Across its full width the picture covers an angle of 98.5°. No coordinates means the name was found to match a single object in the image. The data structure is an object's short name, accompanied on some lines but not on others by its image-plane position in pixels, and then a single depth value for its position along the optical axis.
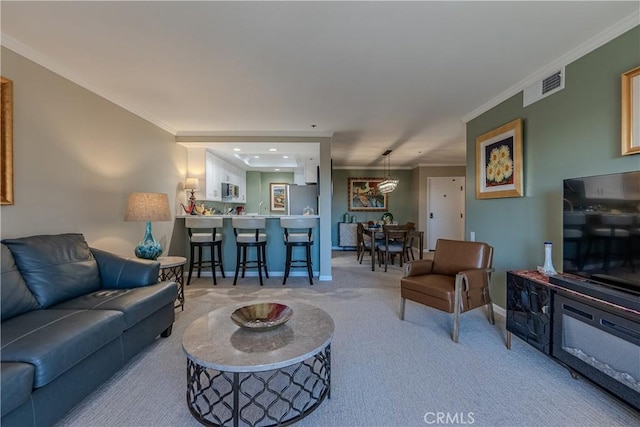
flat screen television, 1.58
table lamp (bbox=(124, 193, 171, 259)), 2.90
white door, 7.52
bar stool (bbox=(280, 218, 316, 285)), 4.24
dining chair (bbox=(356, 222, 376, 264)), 6.01
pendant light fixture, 6.28
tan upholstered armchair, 2.45
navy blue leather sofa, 1.31
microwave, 5.72
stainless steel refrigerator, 5.87
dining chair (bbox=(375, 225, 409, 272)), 5.14
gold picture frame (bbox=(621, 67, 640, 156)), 1.73
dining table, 5.17
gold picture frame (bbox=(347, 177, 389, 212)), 7.98
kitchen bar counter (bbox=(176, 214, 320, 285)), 4.66
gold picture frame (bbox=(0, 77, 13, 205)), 1.97
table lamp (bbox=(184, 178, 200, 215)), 4.53
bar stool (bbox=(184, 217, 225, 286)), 4.08
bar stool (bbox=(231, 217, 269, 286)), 4.20
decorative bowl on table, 1.64
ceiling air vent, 2.33
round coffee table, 1.35
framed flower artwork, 2.77
